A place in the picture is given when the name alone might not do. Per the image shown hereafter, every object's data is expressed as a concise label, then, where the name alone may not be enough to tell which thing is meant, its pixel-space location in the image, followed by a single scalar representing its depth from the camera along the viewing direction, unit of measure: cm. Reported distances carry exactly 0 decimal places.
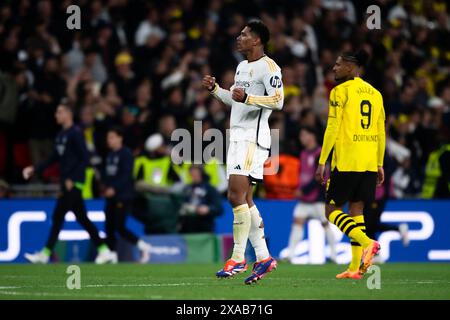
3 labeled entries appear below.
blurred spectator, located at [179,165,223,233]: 1906
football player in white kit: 1205
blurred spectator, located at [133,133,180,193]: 1947
